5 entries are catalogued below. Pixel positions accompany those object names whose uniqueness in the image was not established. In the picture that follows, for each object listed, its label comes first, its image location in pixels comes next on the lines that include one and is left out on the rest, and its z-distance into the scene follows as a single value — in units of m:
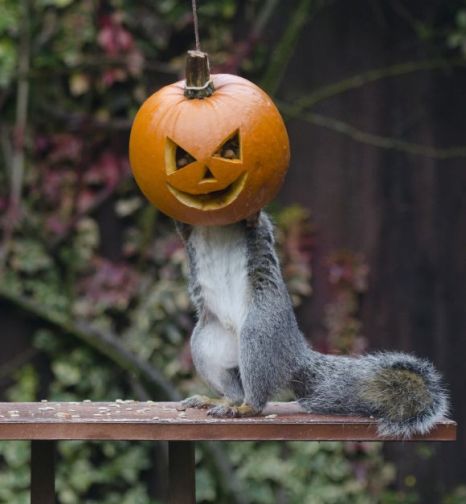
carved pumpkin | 5.49
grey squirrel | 5.75
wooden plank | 5.43
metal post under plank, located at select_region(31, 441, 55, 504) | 6.22
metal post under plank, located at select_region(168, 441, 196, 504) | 6.09
